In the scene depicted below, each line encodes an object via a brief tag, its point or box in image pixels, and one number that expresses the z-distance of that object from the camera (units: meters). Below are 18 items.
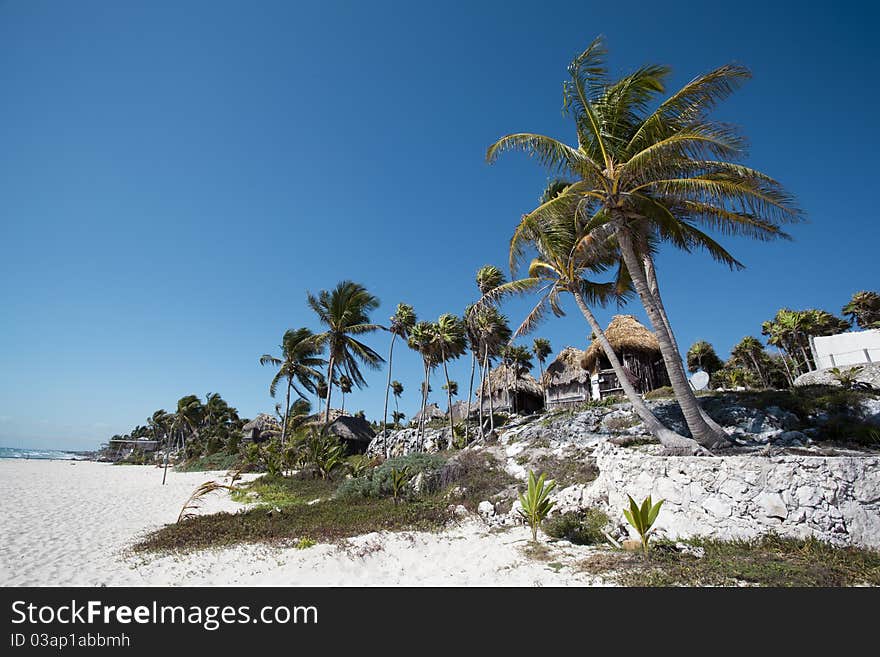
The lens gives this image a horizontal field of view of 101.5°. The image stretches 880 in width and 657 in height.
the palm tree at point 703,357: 38.22
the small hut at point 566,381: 28.02
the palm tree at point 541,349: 35.25
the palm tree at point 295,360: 28.52
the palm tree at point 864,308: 30.52
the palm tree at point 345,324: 24.88
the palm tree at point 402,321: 26.75
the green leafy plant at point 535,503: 7.09
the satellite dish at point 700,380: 18.39
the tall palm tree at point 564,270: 10.46
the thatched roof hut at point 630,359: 22.92
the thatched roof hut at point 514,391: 31.38
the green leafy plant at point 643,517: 5.66
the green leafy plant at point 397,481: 10.98
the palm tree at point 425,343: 26.16
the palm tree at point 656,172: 7.94
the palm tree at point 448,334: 25.44
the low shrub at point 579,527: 6.99
